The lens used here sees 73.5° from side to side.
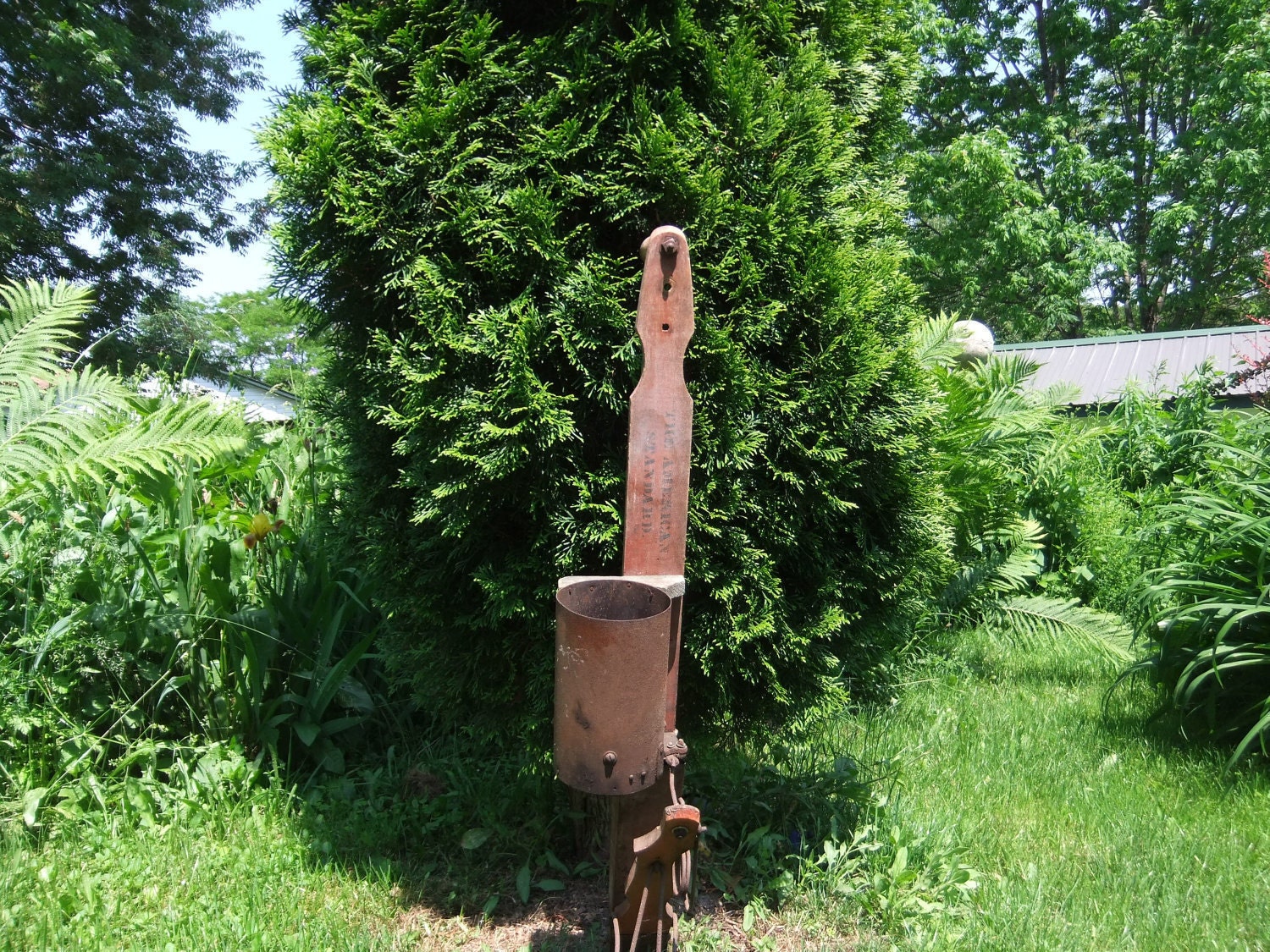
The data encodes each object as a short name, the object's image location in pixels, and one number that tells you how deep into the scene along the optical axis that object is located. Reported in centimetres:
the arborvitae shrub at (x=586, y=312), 228
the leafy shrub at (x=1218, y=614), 359
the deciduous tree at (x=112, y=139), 1284
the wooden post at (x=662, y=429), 203
